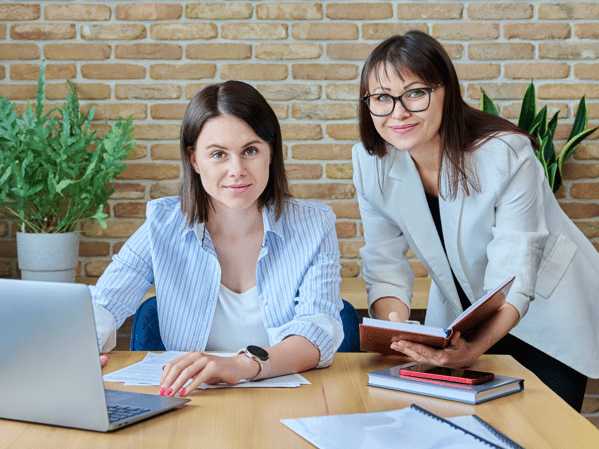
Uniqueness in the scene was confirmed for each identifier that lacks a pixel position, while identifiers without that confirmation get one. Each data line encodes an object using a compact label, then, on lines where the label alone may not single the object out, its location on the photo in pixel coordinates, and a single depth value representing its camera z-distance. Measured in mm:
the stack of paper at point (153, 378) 1118
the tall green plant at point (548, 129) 2383
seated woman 1445
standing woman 1476
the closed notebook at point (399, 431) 813
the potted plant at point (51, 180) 2168
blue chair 1527
